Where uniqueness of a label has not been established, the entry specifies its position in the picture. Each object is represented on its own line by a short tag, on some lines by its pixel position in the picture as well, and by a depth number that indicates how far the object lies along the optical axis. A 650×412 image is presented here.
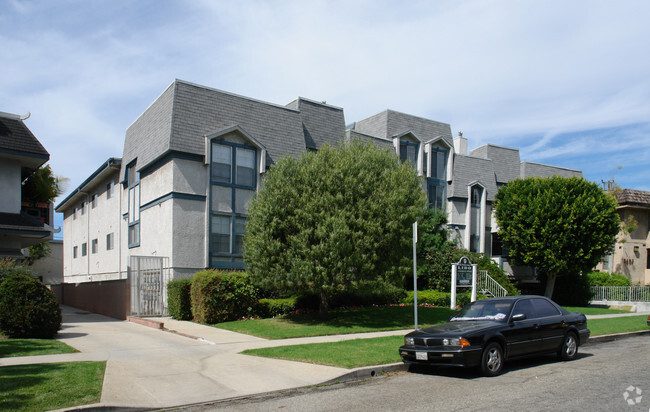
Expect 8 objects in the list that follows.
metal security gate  20.27
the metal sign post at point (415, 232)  13.07
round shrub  13.31
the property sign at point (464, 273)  21.64
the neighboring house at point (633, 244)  36.47
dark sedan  9.50
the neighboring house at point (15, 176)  19.06
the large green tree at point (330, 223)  16.05
